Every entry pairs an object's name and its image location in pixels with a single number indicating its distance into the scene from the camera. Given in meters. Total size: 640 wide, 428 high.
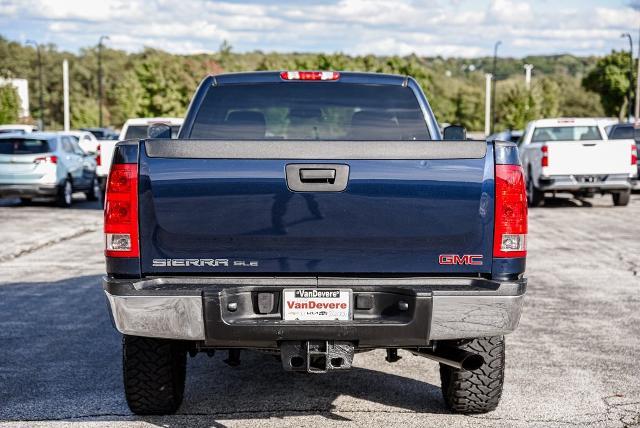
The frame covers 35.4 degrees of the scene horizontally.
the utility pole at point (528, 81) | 88.05
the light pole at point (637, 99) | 50.53
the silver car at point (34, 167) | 21.67
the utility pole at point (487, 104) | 79.62
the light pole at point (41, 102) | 63.60
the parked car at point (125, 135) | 22.09
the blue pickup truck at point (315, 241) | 4.56
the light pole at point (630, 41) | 66.36
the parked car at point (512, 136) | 31.00
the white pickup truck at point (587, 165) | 21.47
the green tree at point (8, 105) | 67.50
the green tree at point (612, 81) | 100.81
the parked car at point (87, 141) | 37.03
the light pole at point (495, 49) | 79.86
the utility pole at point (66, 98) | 64.00
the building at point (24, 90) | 116.25
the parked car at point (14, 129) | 40.16
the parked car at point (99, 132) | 56.78
